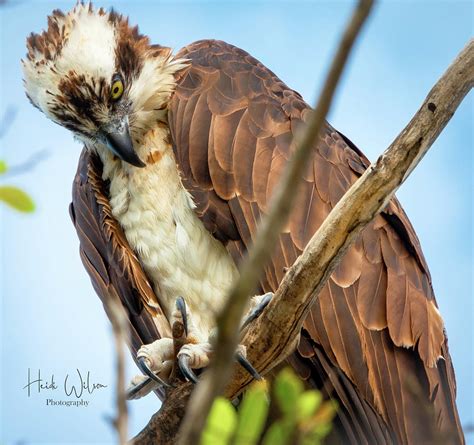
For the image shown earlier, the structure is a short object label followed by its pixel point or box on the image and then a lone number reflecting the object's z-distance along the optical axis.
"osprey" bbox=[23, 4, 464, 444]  9.98
